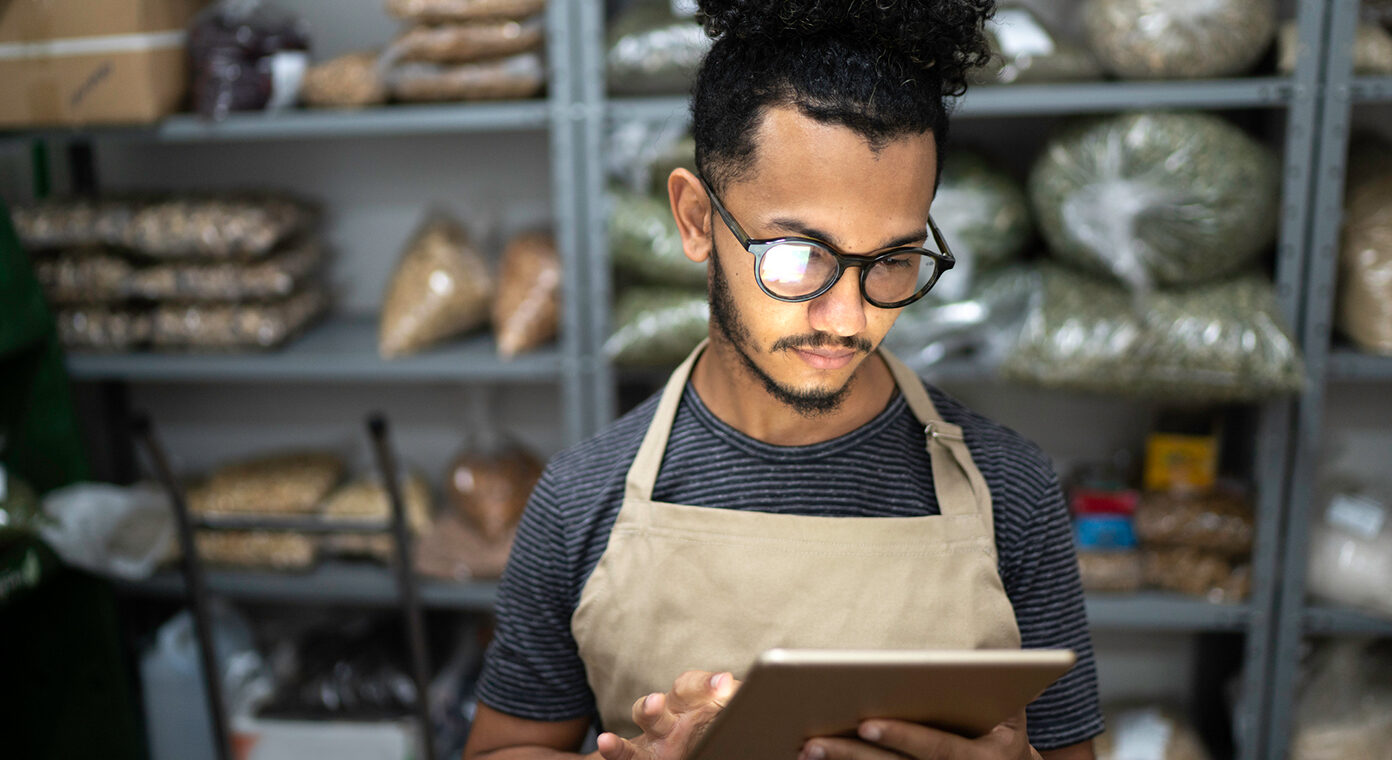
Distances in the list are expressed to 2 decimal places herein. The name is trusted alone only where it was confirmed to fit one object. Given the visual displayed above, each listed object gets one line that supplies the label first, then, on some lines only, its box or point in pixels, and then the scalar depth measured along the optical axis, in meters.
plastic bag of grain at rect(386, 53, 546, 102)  1.92
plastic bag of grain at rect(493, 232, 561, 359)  2.05
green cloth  2.00
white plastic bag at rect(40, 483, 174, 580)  1.88
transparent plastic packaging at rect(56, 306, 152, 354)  2.15
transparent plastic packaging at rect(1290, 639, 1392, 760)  1.94
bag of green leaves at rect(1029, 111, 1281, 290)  1.73
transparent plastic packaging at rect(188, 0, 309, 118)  1.99
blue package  1.98
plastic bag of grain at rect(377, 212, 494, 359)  2.08
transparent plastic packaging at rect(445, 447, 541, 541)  2.13
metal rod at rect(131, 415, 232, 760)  1.72
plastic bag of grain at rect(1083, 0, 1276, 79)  1.71
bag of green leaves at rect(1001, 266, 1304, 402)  1.71
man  0.82
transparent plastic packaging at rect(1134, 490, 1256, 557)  1.92
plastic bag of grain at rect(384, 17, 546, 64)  1.90
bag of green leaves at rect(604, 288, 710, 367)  1.90
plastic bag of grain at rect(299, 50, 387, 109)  1.99
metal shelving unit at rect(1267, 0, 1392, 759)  1.70
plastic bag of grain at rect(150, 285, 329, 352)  2.11
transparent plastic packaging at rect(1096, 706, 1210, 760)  2.09
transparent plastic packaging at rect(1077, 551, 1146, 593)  1.97
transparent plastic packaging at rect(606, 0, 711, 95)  1.86
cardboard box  1.97
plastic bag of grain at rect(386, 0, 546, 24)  1.89
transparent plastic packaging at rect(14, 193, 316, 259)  2.06
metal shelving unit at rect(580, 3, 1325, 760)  1.73
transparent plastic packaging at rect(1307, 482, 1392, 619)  1.88
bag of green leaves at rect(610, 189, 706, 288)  1.91
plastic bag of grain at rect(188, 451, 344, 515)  2.22
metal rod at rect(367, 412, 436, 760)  1.76
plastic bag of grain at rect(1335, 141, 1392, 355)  1.78
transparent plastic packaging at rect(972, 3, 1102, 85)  1.77
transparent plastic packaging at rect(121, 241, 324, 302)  2.09
